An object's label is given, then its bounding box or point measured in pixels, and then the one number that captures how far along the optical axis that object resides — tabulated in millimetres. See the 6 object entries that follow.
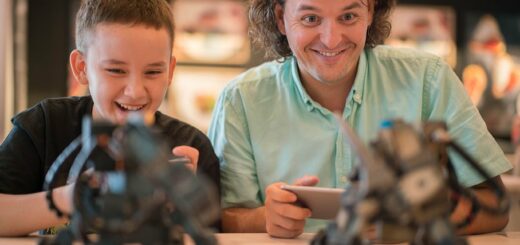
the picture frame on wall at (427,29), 3794
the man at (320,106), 1668
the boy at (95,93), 1473
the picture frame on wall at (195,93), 3519
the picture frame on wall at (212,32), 3549
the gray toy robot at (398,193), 1061
